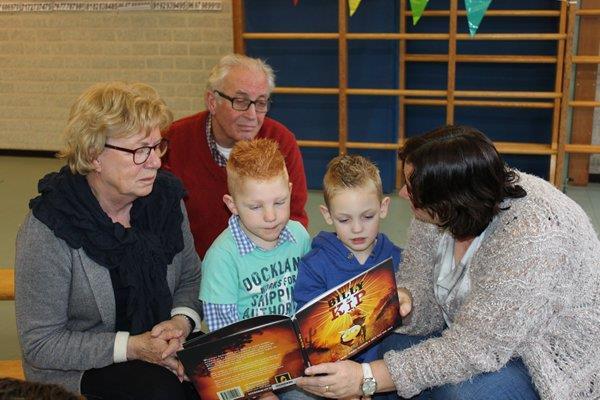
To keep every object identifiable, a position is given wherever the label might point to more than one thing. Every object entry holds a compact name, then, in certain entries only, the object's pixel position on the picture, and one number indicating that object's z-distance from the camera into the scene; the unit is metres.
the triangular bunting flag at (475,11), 4.34
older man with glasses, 2.73
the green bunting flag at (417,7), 4.39
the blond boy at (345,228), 2.04
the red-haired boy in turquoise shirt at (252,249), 2.01
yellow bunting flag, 4.48
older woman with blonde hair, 1.92
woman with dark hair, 1.76
